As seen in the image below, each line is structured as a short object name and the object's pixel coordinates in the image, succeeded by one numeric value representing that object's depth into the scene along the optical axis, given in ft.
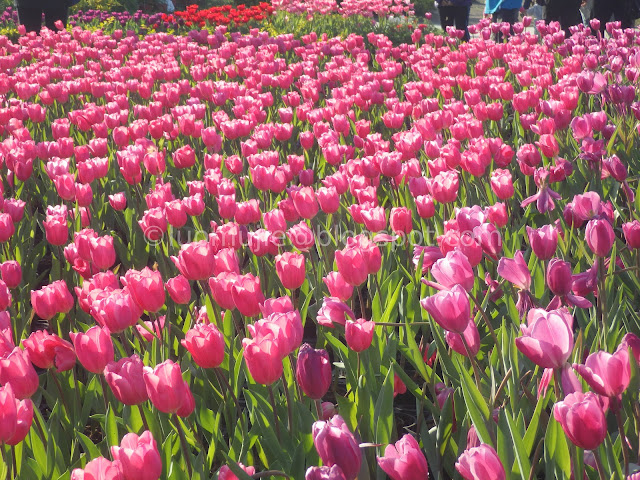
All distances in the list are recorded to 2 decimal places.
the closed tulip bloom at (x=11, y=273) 7.60
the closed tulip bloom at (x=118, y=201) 9.98
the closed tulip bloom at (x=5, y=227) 8.63
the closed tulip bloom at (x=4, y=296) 6.72
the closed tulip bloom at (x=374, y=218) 8.11
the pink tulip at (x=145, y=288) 6.07
